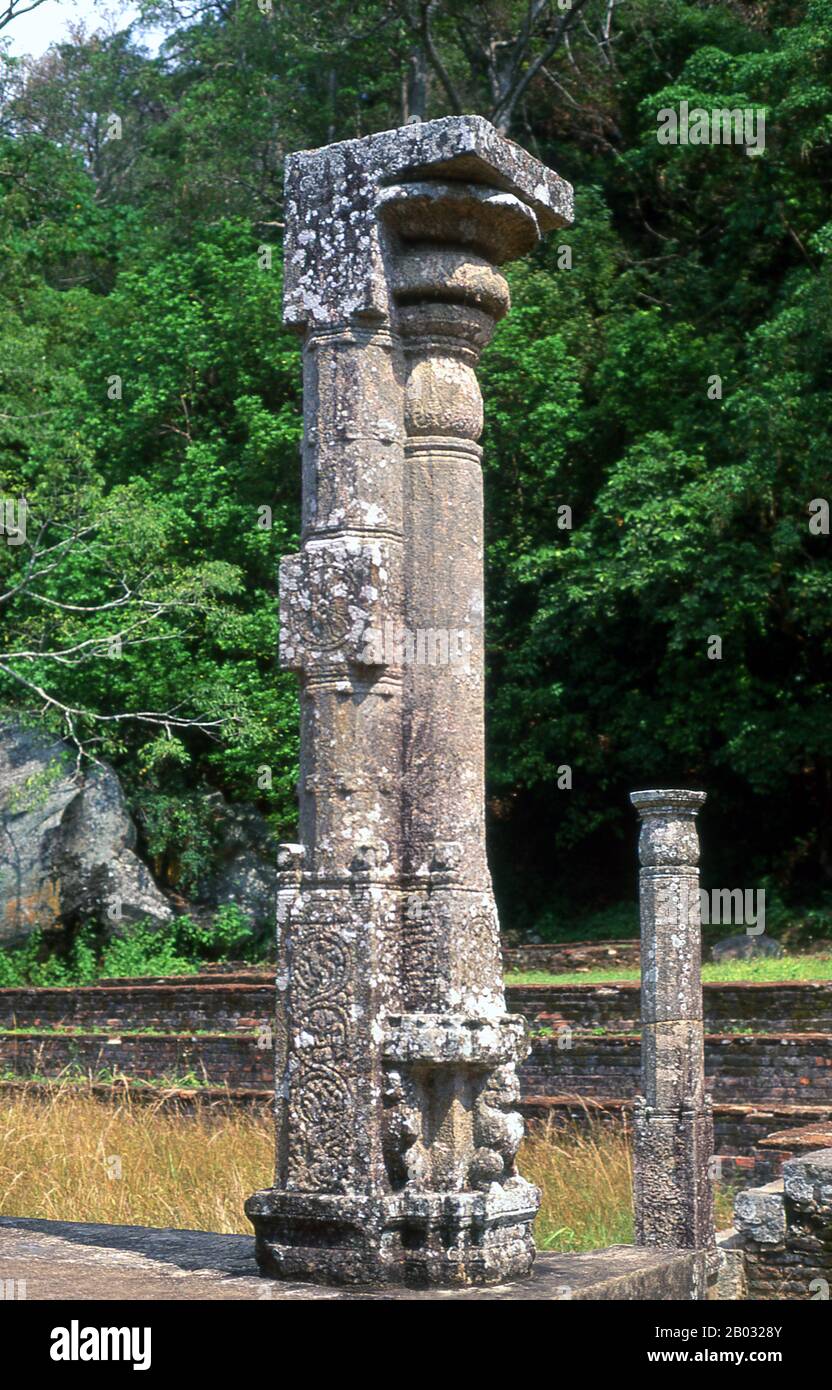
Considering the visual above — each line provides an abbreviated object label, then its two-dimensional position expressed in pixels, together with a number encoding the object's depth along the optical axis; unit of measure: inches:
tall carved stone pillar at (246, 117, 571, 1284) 174.1
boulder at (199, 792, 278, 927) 854.5
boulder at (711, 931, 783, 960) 738.2
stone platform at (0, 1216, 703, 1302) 163.5
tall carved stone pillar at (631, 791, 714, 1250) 331.3
